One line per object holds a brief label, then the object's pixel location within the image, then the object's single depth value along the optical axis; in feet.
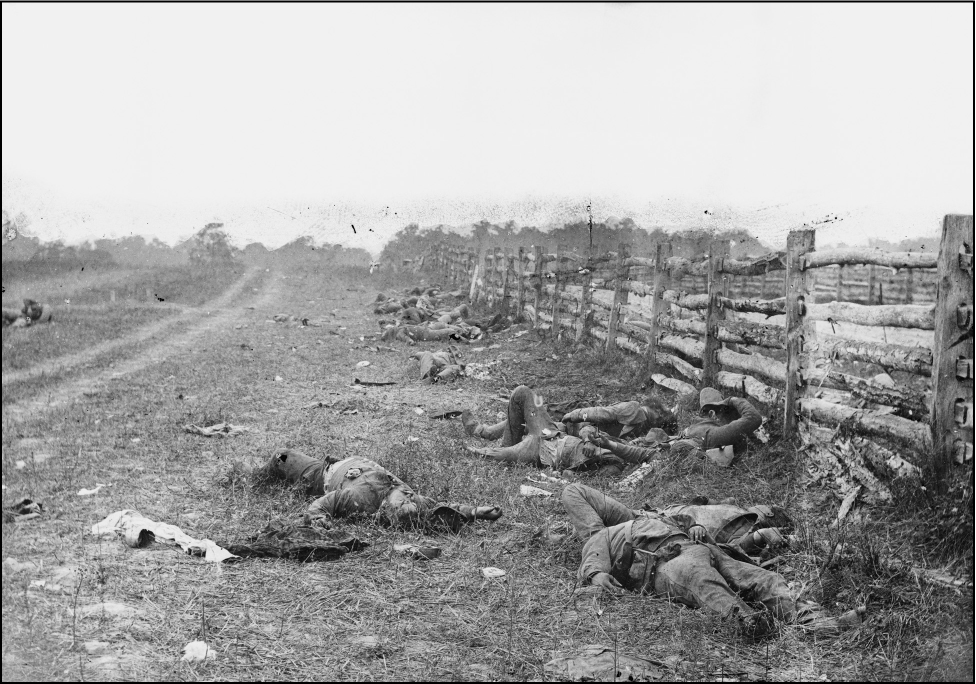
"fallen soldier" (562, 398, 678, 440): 22.59
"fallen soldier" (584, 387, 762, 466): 19.39
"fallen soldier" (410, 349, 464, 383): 31.30
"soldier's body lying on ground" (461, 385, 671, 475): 20.13
